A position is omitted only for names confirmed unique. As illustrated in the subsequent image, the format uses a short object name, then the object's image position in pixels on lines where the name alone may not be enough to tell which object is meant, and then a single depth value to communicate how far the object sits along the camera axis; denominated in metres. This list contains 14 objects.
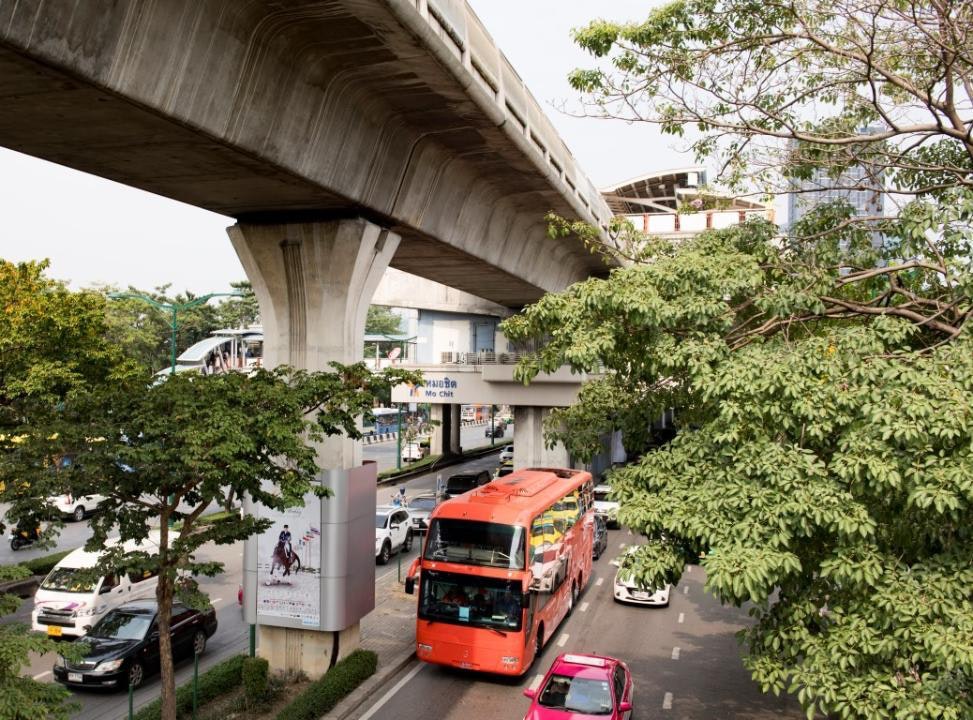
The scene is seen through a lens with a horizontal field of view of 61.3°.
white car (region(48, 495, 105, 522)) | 31.66
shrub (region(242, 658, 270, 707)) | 13.47
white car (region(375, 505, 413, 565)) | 24.73
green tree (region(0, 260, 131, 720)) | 10.16
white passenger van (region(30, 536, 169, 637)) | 16.38
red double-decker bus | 14.83
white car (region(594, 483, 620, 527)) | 28.19
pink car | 11.83
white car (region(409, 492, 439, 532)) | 27.64
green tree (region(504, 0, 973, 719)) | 7.36
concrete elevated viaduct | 8.11
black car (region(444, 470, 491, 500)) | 33.09
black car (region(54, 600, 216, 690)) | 14.29
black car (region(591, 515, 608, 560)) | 25.92
